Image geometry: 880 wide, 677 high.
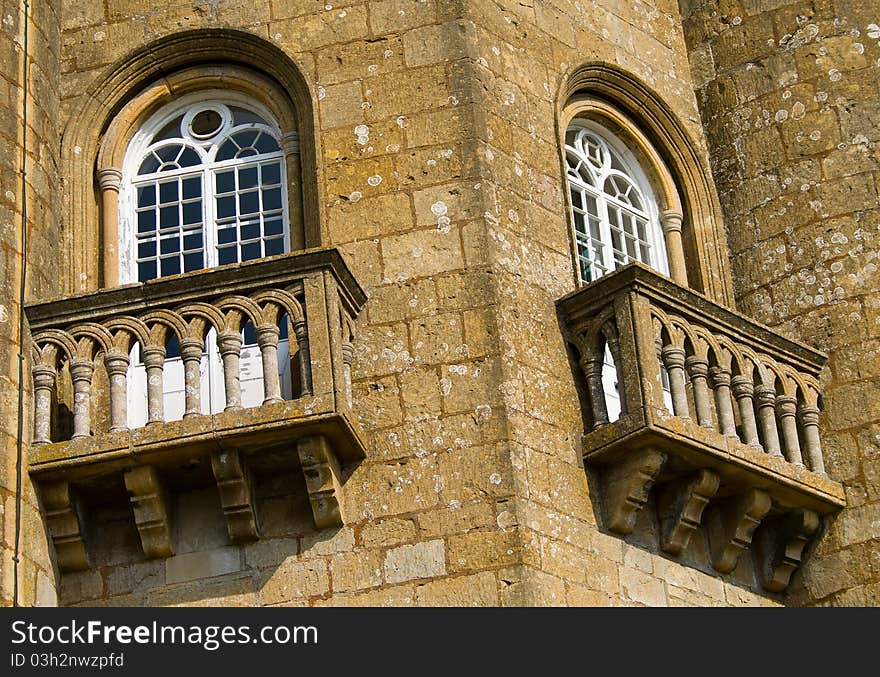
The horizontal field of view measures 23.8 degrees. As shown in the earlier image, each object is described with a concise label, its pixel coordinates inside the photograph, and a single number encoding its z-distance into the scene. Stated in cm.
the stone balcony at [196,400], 1298
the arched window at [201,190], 1477
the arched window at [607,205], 1536
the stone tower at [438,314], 1311
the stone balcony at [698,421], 1346
